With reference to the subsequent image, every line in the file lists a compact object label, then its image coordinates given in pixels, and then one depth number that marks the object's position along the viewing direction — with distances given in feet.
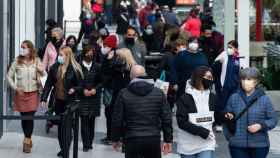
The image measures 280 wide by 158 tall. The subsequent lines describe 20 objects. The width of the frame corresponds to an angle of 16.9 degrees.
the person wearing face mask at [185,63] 51.70
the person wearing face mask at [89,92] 47.80
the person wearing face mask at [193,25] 88.53
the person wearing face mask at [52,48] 60.80
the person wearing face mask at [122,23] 99.60
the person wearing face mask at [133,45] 53.46
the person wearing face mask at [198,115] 34.83
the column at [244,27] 61.52
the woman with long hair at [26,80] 47.57
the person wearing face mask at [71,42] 55.29
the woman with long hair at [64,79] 47.06
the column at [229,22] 61.46
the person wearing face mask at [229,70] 54.19
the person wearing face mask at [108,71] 49.37
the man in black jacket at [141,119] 34.32
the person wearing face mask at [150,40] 81.72
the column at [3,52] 53.62
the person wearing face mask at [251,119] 34.42
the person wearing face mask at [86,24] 96.48
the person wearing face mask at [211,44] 62.69
